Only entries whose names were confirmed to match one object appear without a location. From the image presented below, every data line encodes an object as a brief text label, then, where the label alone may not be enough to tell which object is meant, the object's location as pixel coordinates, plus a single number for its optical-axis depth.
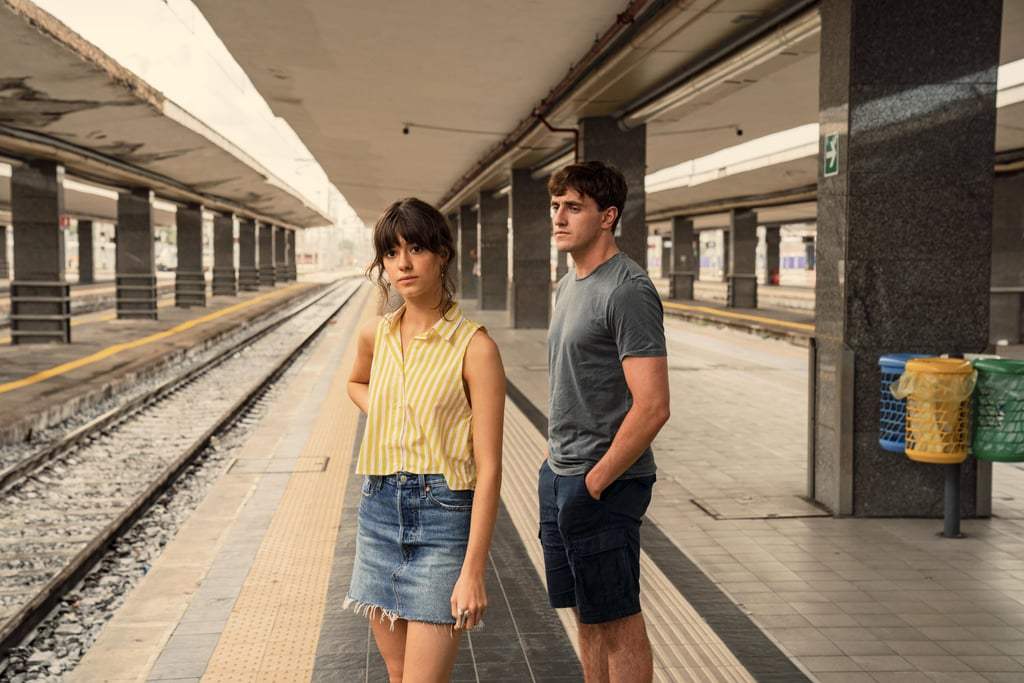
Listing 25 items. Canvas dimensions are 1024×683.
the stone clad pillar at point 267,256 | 54.94
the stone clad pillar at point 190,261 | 33.91
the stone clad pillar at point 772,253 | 53.25
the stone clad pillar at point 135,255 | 27.28
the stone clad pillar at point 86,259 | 54.75
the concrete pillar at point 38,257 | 20.23
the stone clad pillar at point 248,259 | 49.38
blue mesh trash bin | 6.45
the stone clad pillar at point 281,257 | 64.06
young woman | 2.56
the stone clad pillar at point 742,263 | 35.97
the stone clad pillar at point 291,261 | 67.76
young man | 3.08
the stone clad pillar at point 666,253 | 71.92
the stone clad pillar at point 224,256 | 42.16
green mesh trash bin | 6.08
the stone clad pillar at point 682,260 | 41.78
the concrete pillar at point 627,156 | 15.48
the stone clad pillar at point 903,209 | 6.69
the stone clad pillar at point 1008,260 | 20.66
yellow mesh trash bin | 6.10
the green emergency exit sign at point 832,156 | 6.89
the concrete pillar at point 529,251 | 24.23
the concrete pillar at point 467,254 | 40.16
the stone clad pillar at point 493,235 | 31.52
